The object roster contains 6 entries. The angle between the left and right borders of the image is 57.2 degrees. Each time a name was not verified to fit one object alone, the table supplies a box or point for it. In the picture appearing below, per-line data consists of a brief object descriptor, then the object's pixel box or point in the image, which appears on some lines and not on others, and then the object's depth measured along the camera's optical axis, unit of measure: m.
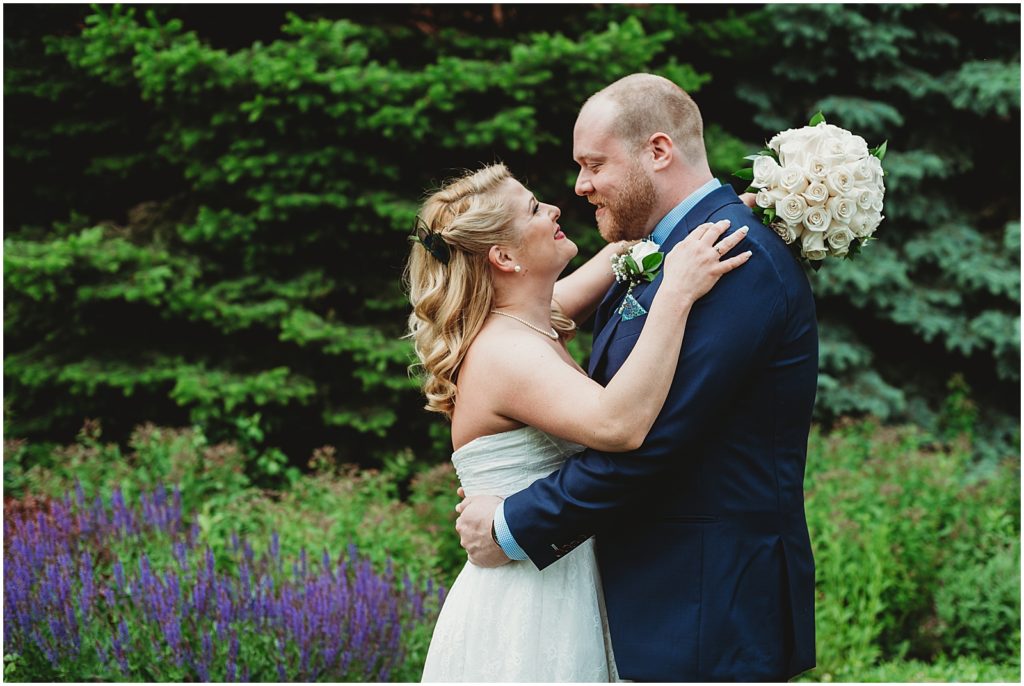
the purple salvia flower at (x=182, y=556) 4.07
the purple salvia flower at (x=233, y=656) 3.52
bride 2.56
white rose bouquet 2.49
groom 2.37
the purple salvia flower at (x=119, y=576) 3.79
